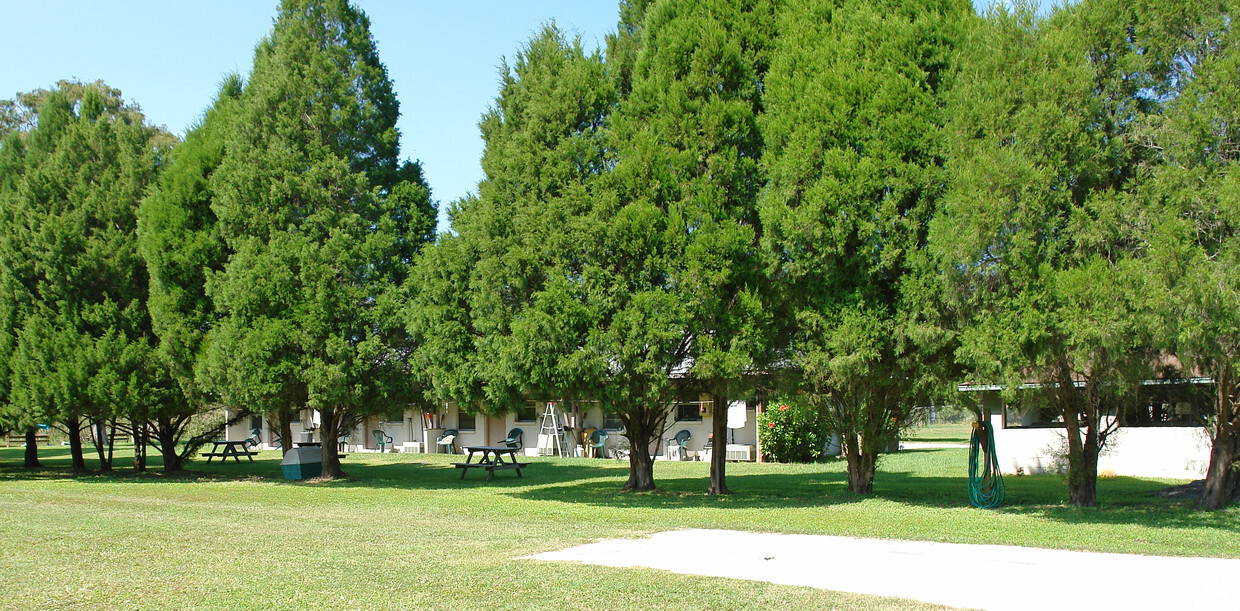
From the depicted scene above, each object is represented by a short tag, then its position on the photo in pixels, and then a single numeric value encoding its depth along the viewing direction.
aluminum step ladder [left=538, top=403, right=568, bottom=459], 29.84
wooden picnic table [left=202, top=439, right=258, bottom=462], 26.27
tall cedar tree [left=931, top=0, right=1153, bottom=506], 11.00
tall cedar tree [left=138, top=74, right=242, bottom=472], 20.11
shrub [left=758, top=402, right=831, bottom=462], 24.88
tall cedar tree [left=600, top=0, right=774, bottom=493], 13.77
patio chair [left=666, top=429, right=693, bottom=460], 26.94
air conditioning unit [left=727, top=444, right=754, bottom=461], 25.98
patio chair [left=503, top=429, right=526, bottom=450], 30.47
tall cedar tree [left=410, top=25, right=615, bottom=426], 14.12
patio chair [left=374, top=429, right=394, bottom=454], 34.88
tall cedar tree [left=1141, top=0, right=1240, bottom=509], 9.85
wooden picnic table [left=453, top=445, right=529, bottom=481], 20.38
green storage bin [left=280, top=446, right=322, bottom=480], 21.12
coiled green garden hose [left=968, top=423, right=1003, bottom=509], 13.64
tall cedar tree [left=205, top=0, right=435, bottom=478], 18.59
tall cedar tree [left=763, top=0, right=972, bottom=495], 12.89
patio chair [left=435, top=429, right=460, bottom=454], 32.47
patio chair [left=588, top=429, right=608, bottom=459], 28.44
